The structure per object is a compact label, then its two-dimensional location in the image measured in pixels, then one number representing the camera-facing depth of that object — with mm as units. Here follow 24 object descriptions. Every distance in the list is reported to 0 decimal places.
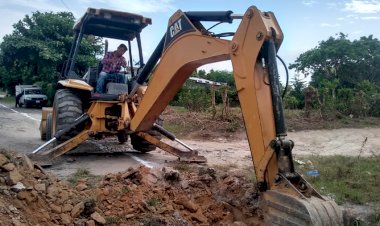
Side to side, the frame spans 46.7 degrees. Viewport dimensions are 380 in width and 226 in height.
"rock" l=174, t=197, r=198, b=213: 4754
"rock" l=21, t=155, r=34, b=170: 4996
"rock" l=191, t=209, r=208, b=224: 4598
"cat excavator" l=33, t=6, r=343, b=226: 3656
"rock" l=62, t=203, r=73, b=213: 4317
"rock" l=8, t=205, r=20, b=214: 3956
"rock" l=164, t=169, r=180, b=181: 5465
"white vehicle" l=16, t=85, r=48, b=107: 27375
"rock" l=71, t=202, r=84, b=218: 4262
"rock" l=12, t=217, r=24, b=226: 3769
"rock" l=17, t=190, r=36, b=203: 4230
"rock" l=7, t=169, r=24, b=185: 4390
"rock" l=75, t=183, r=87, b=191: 4998
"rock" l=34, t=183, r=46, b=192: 4488
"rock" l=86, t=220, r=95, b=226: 4121
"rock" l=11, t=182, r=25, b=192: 4287
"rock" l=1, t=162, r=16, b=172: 4543
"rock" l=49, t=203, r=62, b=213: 4273
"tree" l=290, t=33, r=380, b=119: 28014
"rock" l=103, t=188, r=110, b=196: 4818
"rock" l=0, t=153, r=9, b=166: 4580
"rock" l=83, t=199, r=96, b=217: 4332
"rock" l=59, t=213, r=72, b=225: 4129
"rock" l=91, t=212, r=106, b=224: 4221
